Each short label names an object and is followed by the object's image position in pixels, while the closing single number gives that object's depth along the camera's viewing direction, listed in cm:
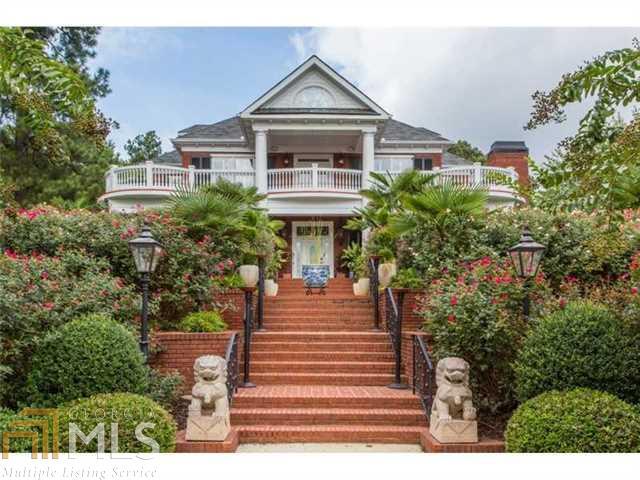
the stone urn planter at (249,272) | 1218
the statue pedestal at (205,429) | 668
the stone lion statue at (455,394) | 675
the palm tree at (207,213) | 1113
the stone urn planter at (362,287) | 1413
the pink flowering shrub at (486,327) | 752
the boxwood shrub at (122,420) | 571
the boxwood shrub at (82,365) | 655
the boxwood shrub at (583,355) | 618
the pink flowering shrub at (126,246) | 977
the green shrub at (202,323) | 961
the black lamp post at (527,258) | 707
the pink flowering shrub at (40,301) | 672
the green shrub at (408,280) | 1112
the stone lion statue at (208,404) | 669
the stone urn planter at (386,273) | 1209
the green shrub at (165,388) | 759
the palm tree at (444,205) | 1058
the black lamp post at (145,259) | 723
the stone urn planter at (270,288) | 1384
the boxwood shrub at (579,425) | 559
